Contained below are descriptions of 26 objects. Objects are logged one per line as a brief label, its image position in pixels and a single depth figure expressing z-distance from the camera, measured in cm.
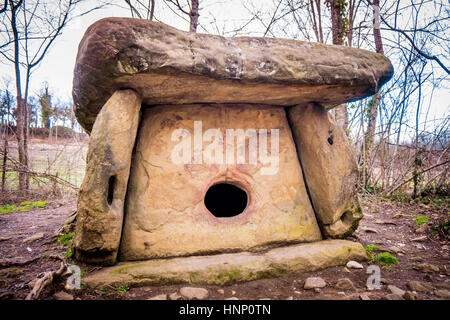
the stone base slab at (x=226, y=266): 178
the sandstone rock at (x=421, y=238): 280
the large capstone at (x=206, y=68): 170
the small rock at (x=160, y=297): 163
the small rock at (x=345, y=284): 178
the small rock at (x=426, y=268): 208
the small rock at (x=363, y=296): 162
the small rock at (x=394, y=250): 252
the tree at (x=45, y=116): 1563
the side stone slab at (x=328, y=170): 247
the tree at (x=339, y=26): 536
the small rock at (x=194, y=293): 167
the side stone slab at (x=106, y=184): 182
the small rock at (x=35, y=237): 266
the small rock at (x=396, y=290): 168
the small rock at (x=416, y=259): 230
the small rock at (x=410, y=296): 159
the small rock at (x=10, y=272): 188
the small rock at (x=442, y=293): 164
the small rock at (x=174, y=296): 164
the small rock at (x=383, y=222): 347
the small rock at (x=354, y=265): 209
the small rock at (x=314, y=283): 180
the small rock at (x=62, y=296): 154
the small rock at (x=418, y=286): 175
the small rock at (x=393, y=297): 161
